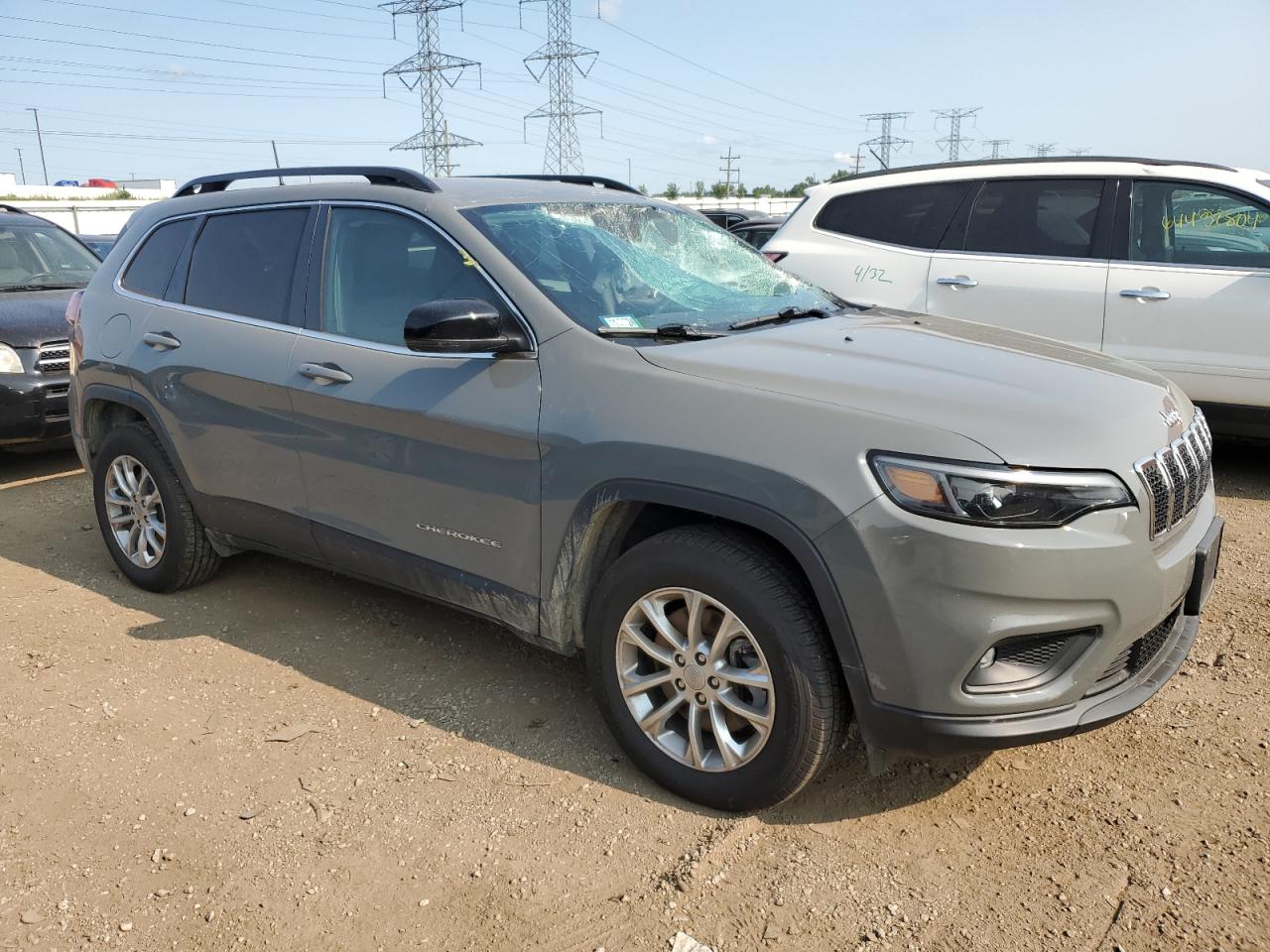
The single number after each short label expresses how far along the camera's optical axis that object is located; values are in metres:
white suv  5.78
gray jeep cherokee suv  2.49
